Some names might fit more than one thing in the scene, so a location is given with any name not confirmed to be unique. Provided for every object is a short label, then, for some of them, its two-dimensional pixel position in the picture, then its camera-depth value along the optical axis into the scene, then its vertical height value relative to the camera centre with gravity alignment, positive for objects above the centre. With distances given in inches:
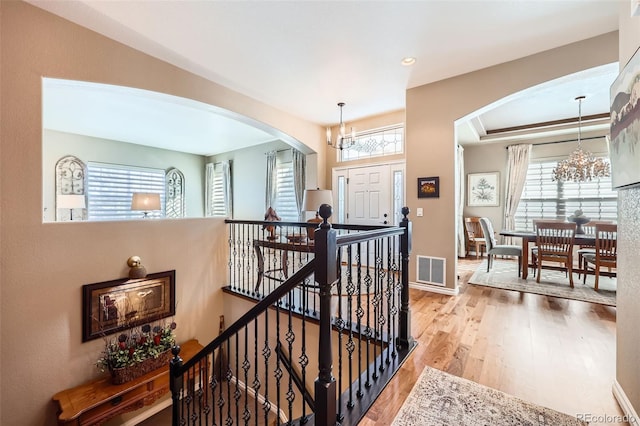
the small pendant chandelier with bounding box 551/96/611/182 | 175.6 +31.1
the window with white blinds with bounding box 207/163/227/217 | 306.7 +21.8
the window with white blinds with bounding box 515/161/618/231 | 209.3 +12.3
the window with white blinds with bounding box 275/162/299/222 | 249.8 +17.9
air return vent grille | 144.5 -33.1
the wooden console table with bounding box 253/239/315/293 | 128.6 -18.5
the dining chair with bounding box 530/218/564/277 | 170.7 -30.3
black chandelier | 160.4 +47.7
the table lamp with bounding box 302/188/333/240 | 156.8 +8.0
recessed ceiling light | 123.3 +73.7
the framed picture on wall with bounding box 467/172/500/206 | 250.7 +23.0
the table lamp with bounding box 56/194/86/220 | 185.2 +7.7
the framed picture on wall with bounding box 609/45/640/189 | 52.7 +19.4
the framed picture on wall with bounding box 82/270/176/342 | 113.8 -44.2
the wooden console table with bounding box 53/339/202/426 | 99.9 -77.5
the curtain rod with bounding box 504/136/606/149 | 209.0 +61.1
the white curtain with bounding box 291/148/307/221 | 234.3 +34.5
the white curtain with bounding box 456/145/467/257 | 250.1 +6.8
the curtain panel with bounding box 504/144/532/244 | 235.8 +31.6
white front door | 195.0 +13.0
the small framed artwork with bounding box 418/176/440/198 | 147.3 +14.6
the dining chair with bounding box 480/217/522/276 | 176.9 -25.3
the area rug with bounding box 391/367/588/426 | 58.2 -47.1
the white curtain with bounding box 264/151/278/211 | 259.2 +34.2
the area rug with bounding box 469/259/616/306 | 134.2 -43.3
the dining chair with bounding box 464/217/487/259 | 250.8 -19.3
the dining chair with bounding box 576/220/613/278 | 165.8 -24.6
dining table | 148.8 -16.4
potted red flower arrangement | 114.6 -66.1
